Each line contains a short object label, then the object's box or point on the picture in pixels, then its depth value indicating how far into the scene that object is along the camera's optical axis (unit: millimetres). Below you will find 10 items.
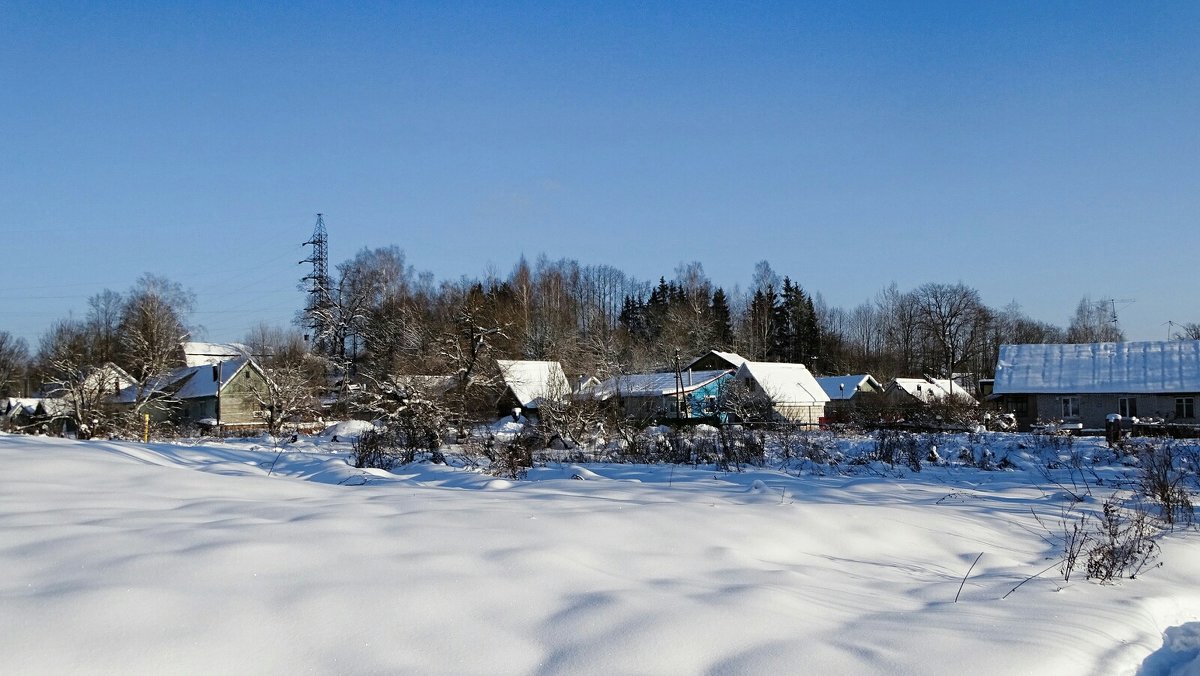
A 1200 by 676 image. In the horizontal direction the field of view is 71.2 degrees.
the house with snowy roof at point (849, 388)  54031
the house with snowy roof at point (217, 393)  50250
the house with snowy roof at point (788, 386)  44594
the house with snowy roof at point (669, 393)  29609
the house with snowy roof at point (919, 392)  37531
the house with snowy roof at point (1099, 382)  38125
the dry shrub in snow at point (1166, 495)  8766
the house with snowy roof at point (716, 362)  55469
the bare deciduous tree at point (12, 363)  78606
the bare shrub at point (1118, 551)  5922
